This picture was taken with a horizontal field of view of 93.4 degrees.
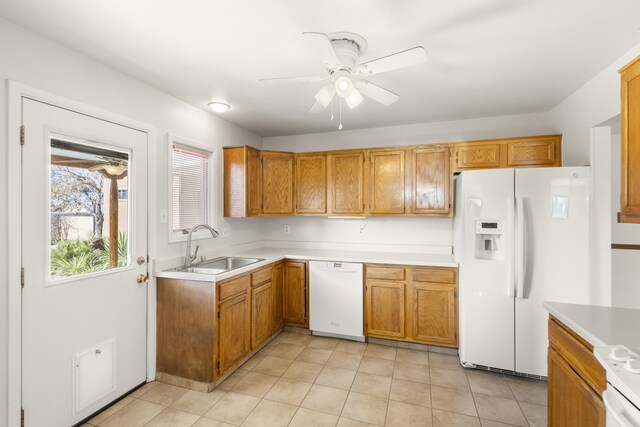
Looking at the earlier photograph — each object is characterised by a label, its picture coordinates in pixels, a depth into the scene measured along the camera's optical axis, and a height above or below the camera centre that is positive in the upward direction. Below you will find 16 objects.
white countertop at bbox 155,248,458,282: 2.53 -0.48
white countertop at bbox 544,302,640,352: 1.19 -0.49
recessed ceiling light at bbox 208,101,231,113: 2.89 +1.05
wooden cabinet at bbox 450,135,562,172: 2.93 +0.61
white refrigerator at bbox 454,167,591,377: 2.44 -0.37
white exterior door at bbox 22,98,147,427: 1.76 -0.33
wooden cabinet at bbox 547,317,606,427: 1.18 -0.74
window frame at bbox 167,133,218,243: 2.69 +0.29
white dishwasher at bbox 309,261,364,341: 3.27 -0.95
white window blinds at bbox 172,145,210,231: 2.85 +0.27
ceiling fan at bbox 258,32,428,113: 1.48 +0.81
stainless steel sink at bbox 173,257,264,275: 2.76 -0.51
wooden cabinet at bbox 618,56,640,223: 1.35 +0.32
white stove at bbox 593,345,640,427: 0.91 -0.54
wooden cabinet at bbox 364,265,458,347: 2.99 -0.93
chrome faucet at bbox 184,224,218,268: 2.76 -0.33
